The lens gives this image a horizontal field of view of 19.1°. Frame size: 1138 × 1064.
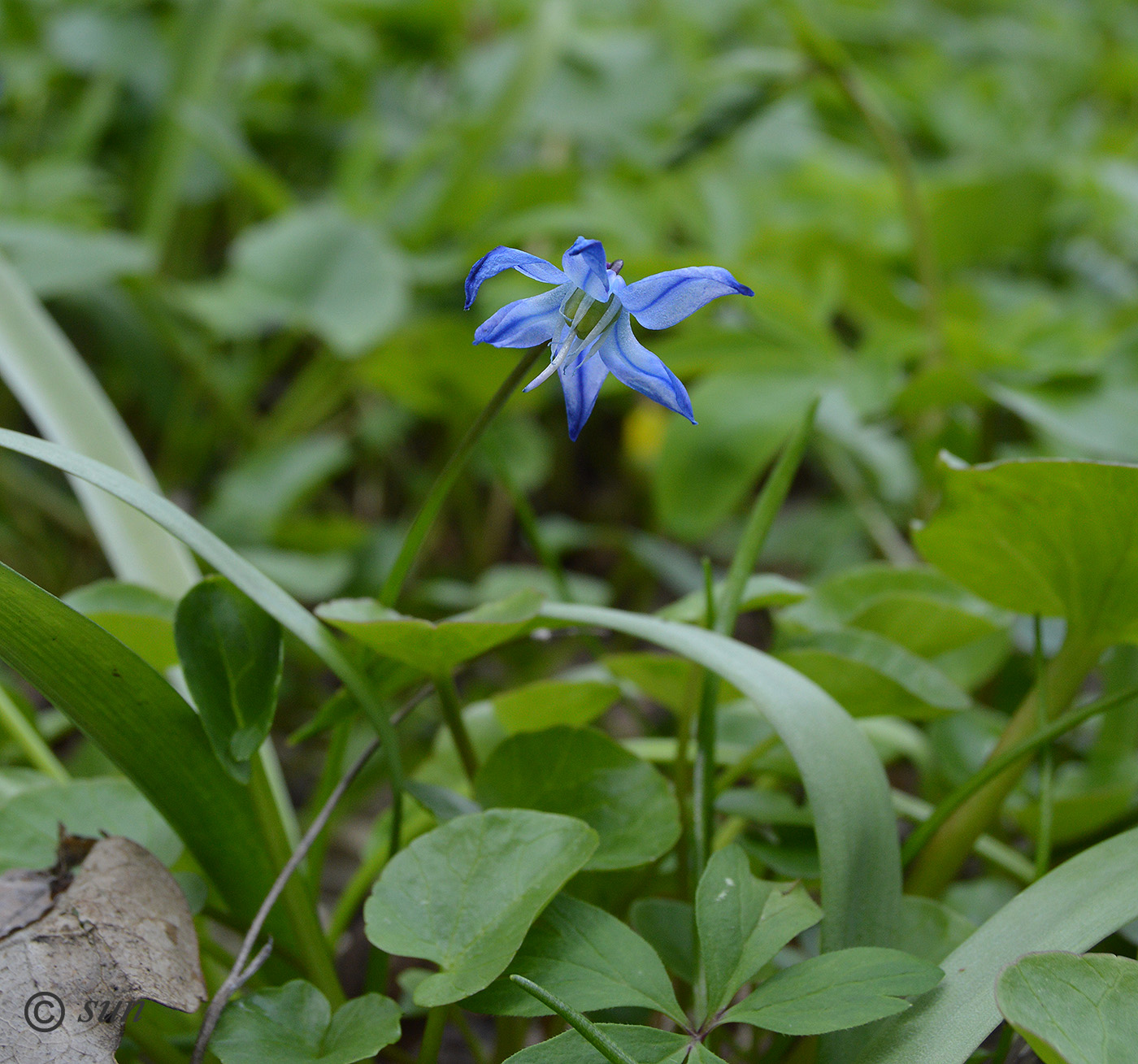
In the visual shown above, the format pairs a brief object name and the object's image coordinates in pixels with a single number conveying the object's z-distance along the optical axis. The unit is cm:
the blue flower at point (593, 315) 39
